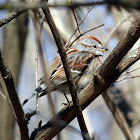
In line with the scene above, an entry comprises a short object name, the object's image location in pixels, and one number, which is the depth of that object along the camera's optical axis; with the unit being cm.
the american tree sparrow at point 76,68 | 850
